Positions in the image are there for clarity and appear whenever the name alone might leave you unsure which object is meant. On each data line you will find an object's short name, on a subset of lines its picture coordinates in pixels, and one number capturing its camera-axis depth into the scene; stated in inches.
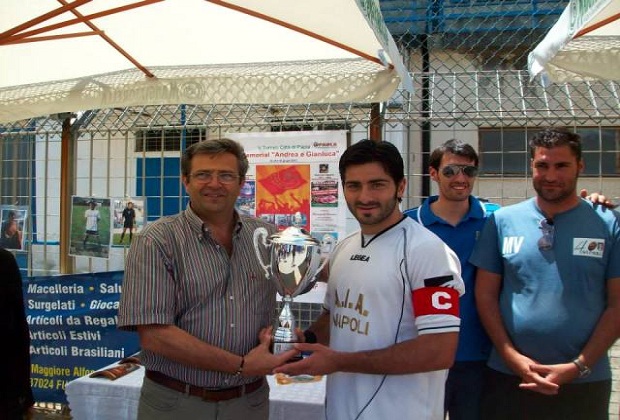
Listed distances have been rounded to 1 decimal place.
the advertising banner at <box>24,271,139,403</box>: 165.8
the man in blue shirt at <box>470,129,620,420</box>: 90.2
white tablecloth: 110.9
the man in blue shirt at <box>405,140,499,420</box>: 103.8
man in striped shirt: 77.1
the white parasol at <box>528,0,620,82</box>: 106.3
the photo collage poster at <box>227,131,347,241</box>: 157.2
